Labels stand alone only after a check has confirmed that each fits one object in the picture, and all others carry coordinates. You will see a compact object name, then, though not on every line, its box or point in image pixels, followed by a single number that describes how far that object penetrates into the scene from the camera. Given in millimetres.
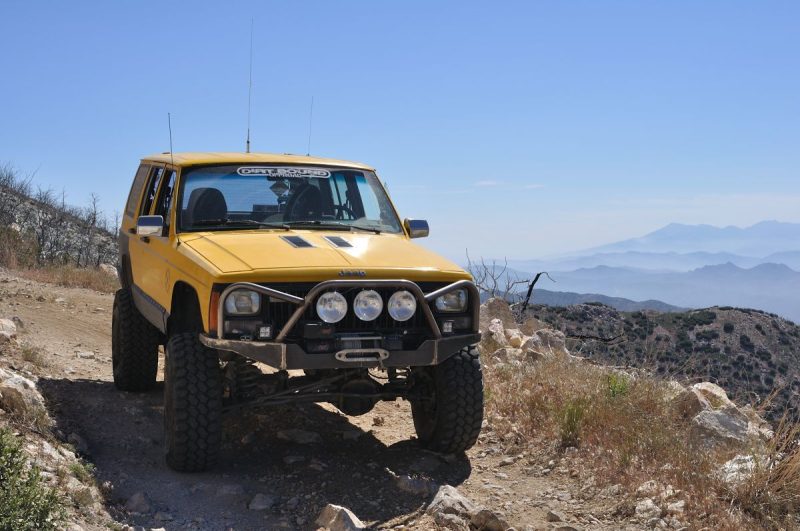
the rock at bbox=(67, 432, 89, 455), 5880
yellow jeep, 5250
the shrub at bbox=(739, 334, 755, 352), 30953
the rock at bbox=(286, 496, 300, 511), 5320
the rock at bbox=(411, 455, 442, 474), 6066
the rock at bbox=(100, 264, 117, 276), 17438
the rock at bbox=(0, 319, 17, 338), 8172
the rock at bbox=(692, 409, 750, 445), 6598
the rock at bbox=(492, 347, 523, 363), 9477
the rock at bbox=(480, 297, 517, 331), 12453
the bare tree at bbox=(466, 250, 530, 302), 14633
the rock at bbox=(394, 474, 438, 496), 5574
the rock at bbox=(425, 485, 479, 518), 5105
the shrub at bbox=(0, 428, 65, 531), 4316
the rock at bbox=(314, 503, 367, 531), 4762
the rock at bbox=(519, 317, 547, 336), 12781
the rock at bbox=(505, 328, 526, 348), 10758
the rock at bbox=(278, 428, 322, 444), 6540
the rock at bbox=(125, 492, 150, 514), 5141
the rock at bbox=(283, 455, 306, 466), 6059
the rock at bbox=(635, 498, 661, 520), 5309
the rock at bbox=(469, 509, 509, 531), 5000
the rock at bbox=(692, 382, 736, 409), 8172
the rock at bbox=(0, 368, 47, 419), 5836
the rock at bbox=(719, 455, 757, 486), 5570
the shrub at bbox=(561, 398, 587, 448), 6594
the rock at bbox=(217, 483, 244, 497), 5424
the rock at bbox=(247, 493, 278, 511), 5277
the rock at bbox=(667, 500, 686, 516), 5259
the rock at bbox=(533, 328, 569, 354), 10289
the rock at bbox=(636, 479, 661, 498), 5504
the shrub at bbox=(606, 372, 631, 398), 7445
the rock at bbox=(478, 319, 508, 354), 10077
